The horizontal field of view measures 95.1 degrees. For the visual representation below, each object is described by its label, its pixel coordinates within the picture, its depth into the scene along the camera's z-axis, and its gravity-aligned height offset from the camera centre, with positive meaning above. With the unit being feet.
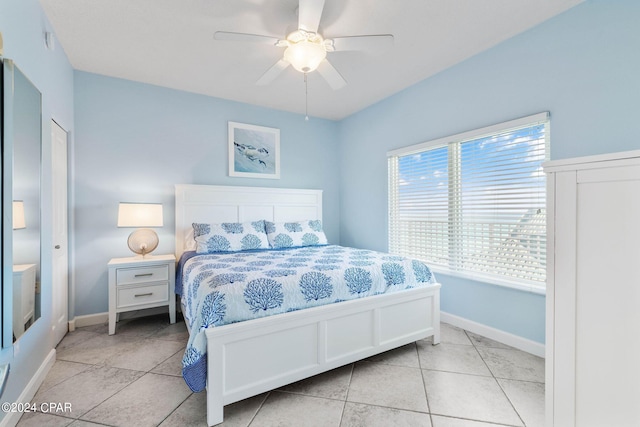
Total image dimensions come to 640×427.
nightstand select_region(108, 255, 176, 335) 9.28 -2.38
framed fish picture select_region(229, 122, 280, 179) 12.82 +2.76
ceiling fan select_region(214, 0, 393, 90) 6.14 +3.90
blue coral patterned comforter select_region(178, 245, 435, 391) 5.55 -1.64
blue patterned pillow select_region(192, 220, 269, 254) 10.27 -0.92
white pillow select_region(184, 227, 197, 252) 11.41 -1.17
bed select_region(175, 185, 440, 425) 5.49 -2.85
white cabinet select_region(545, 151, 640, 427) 2.51 -0.75
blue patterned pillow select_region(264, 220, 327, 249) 11.50 -0.91
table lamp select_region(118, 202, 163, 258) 9.82 -0.34
